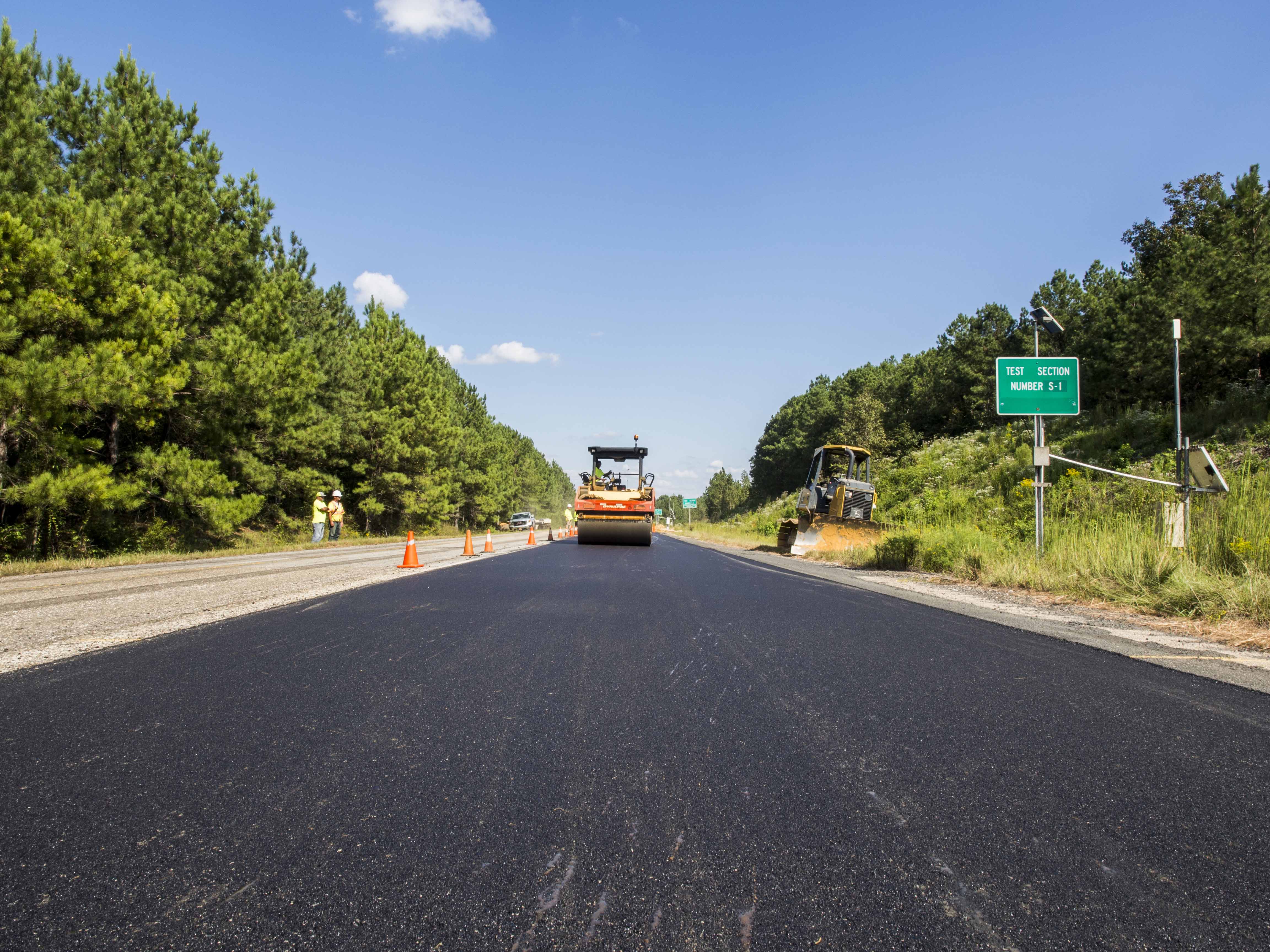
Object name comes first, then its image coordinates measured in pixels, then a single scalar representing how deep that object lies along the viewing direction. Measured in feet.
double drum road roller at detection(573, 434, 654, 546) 64.69
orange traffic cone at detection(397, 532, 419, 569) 38.78
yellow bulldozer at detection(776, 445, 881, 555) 59.06
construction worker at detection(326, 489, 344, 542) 72.74
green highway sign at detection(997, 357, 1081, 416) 37.65
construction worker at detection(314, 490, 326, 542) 70.64
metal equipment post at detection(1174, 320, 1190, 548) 26.68
